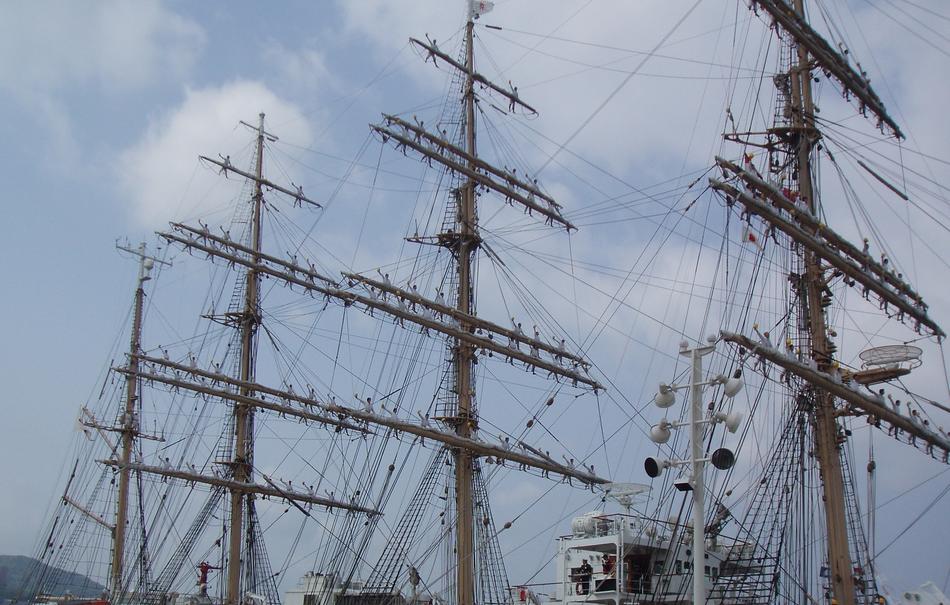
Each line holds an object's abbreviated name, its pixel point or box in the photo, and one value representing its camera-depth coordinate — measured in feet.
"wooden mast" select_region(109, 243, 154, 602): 155.94
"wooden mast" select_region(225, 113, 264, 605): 135.85
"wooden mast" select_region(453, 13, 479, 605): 106.42
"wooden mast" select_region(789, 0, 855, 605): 79.00
